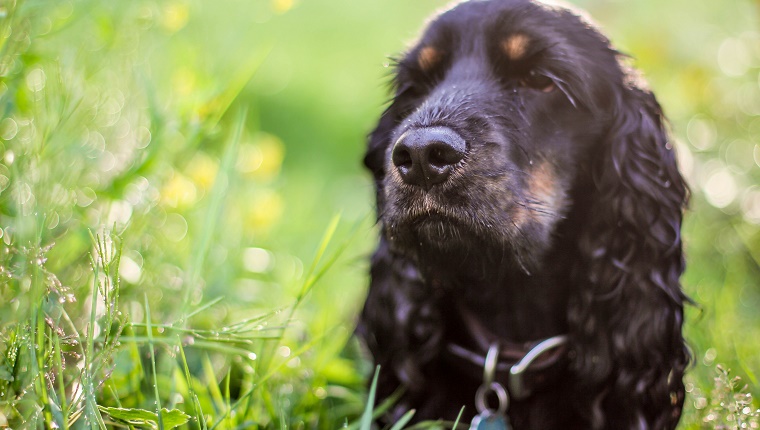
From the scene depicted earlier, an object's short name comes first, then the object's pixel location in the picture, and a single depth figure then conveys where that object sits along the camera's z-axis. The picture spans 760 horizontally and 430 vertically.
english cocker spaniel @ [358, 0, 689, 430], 1.01
